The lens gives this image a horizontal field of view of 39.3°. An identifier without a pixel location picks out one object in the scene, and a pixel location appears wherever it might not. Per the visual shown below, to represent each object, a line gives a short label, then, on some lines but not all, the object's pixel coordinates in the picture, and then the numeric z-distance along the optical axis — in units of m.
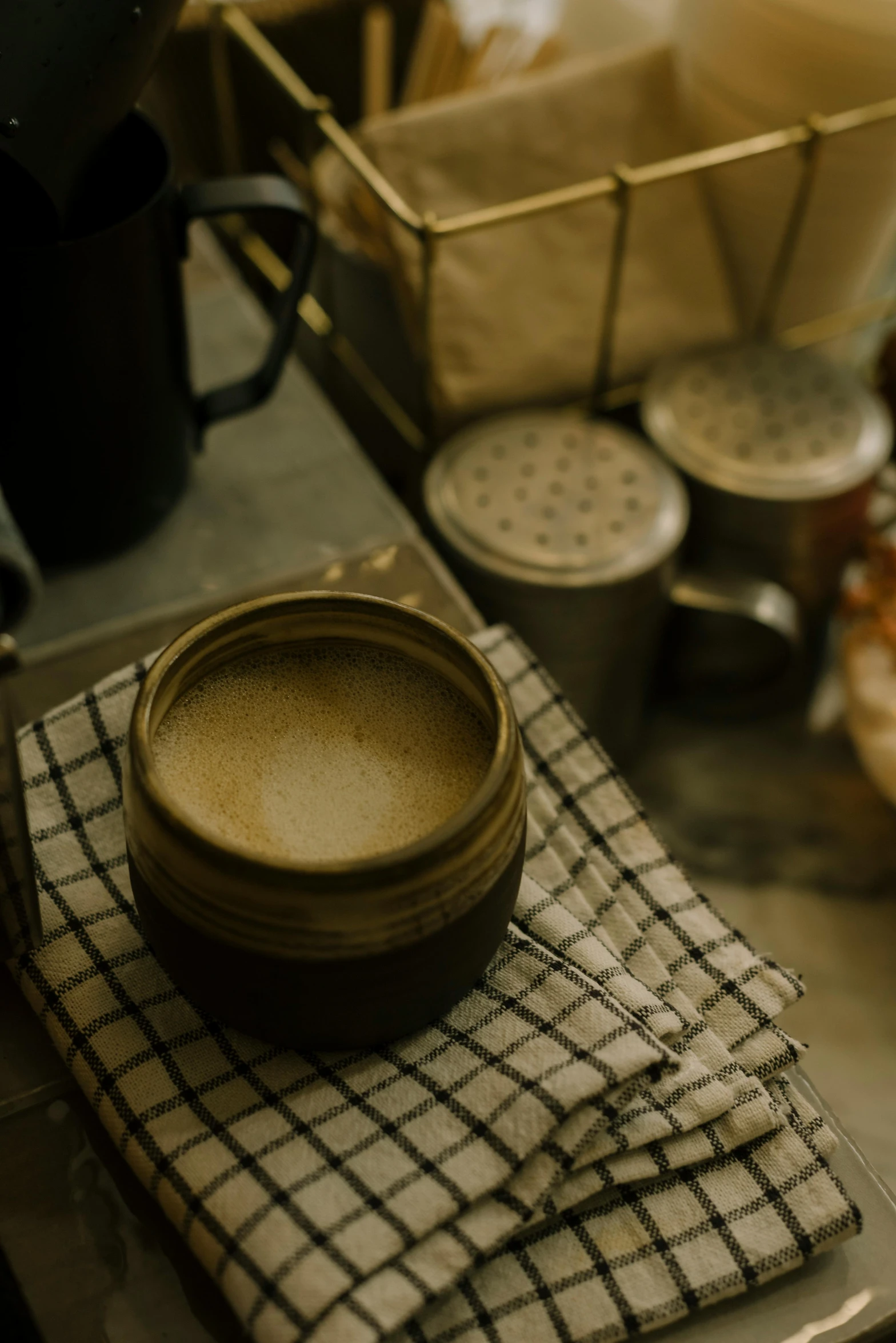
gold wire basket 0.61
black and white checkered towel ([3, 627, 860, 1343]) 0.33
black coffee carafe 0.45
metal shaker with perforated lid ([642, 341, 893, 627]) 0.67
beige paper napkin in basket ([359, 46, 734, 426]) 0.66
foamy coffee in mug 0.30
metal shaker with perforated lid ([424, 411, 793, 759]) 0.60
